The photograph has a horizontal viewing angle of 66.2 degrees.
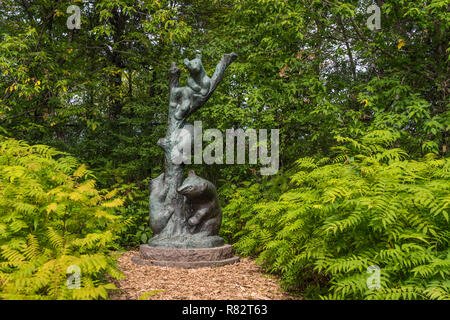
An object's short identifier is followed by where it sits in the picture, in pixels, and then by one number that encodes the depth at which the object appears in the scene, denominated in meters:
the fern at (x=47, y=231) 2.91
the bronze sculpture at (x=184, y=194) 5.83
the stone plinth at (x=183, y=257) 5.31
